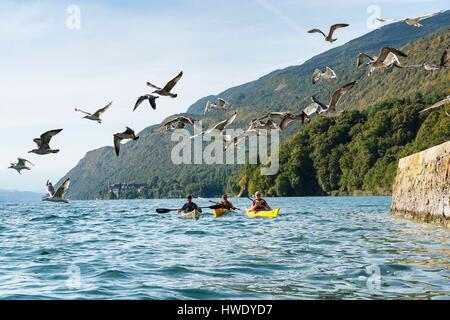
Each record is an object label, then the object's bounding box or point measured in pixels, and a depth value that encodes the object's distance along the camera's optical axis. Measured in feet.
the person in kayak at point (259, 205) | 132.26
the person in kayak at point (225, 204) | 129.60
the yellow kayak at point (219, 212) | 130.82
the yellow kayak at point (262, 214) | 128.80
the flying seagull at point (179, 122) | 67.46
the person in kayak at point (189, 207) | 129.49
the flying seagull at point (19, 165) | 67.10
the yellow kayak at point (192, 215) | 126.00
